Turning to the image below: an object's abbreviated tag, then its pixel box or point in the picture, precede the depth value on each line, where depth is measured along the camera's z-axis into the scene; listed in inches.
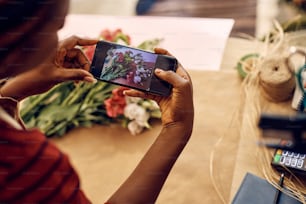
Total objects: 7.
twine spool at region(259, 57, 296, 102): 28.5
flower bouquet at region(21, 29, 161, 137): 30.4
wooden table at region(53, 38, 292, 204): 27.1
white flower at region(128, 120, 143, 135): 30.3
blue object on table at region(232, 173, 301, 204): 24.9
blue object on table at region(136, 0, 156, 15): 45.3
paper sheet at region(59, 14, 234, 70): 34.4
